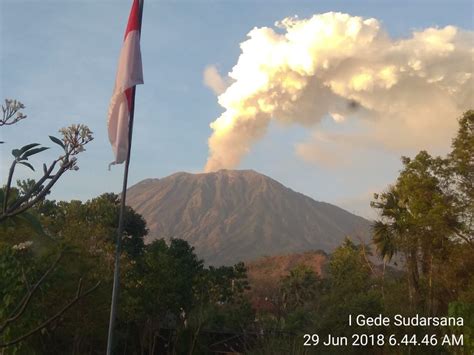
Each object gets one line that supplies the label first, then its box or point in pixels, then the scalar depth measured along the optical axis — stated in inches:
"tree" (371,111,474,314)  1056.2
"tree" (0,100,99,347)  135.9
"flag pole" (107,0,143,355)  303.0
